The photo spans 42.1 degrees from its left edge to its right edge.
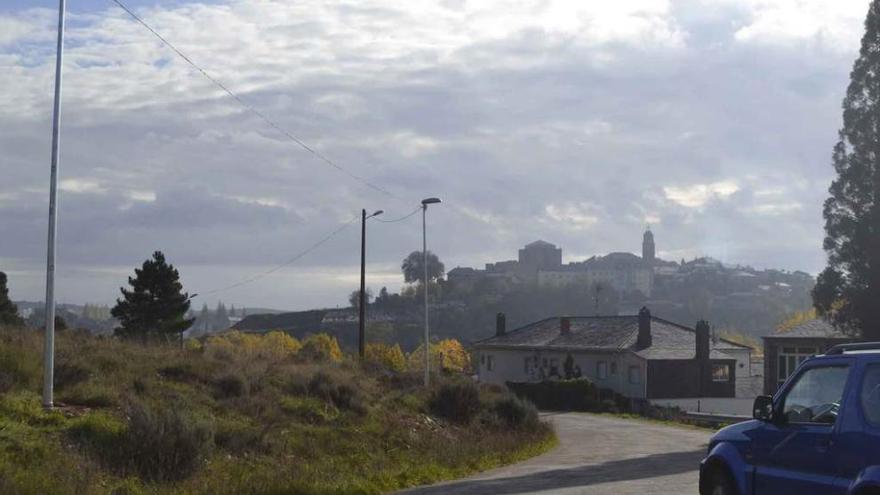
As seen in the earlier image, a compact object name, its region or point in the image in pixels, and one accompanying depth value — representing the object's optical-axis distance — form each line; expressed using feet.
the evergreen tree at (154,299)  185.78
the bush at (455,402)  115.44
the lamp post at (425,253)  148.60
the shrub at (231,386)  91.66
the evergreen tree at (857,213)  117.39
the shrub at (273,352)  128.47
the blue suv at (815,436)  32.32
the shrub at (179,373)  93.61
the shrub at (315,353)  138.68
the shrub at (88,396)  75.05
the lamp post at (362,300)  176.44
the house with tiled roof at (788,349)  184.24
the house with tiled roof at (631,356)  247.70
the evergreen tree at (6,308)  153.99
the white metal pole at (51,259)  65.51
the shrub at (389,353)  311.88
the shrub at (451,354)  373.07
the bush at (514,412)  121.19
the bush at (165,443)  63.46
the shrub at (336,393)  99.76
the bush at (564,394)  228.43
